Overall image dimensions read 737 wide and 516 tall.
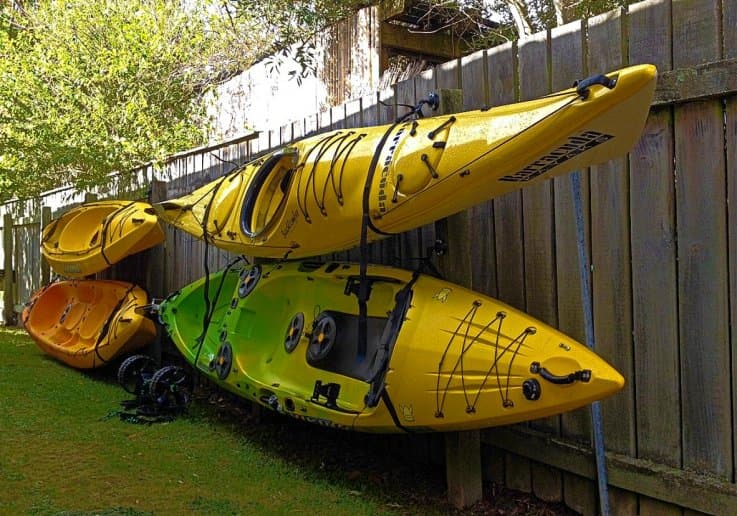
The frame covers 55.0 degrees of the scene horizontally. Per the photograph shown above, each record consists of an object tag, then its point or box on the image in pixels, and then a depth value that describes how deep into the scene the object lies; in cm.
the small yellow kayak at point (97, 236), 641
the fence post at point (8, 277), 964
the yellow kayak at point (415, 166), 238
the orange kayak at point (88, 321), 611
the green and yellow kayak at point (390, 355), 271
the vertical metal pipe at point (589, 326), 276
